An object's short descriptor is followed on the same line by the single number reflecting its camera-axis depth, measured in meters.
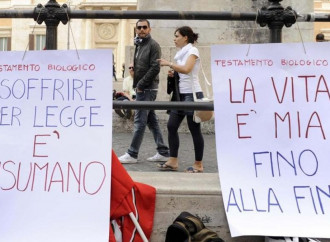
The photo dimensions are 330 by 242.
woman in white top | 8.98
